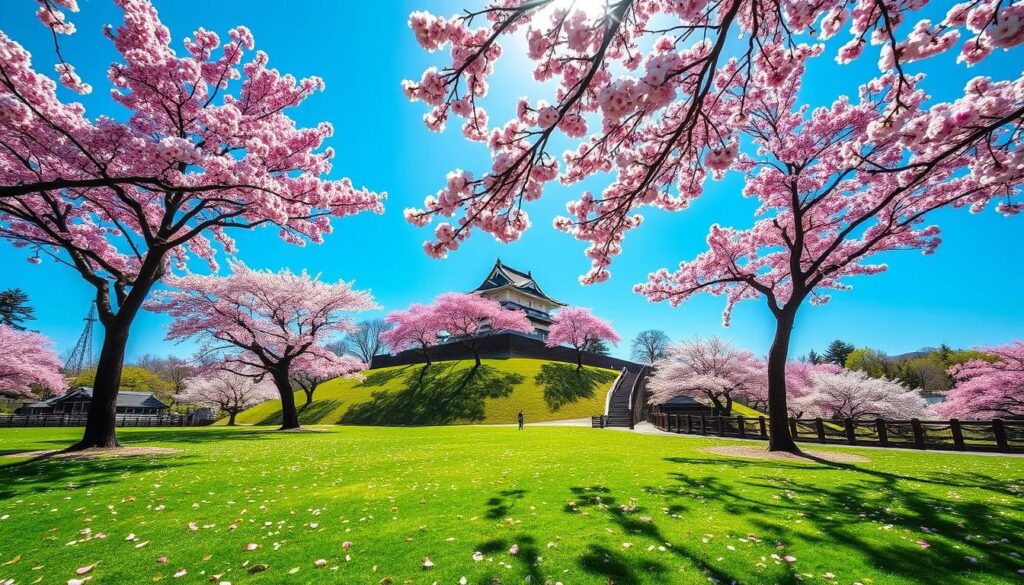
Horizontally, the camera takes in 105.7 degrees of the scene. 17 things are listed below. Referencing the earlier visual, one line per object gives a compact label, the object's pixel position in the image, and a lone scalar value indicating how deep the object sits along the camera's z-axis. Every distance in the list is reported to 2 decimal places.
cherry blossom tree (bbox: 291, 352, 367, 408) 25.00
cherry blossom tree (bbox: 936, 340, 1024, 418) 19.98
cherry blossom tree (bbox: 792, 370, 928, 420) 23.41
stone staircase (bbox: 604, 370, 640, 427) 27.95
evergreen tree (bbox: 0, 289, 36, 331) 49.60
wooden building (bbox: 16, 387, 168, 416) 42.66
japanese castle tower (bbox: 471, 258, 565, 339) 53.06
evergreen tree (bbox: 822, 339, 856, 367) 63.41
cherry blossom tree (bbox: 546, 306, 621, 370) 43.41
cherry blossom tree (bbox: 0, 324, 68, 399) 27.30
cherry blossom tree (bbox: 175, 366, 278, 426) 38.53
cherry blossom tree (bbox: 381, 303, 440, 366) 40.69
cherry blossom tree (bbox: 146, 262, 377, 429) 20.53
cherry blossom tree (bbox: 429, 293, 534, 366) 39.97
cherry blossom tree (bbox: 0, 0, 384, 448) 8.32
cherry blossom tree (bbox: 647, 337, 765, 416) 26.11
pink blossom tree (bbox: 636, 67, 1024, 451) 10.09
